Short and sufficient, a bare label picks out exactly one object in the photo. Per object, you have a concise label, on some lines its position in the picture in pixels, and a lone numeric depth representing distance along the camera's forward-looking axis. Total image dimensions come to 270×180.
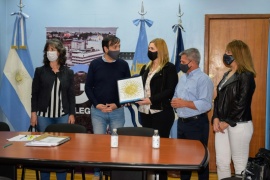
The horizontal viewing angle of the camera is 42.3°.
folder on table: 2.75
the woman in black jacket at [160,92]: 3.71
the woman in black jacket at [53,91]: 3.95
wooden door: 4.86
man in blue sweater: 3.94
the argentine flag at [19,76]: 4.96
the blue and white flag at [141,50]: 4.82
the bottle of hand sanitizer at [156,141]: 2.72
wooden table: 2.30
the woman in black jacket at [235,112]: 3.16
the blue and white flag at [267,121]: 4.79
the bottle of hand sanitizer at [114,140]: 2.73
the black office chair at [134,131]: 3.36
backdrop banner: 5.02
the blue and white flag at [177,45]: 4.75
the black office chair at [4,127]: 3.63
